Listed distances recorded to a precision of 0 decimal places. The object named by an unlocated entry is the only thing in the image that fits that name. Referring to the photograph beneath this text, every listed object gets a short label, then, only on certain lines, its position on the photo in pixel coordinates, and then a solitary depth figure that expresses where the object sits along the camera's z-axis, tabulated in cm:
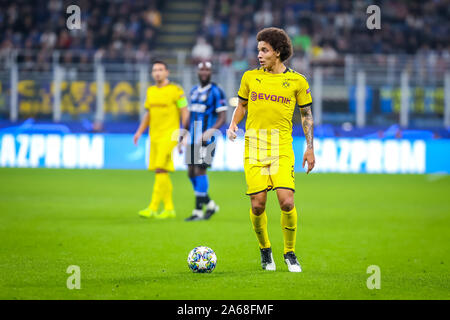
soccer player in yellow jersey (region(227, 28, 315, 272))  1409
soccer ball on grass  1425
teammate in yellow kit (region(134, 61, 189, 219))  2297
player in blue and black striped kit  2267
